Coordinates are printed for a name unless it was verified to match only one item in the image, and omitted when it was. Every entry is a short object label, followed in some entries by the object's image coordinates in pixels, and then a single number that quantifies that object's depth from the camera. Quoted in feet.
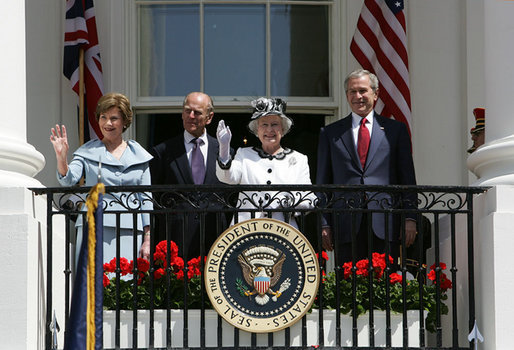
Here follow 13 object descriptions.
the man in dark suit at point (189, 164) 67.05
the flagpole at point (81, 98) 79.20
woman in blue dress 64.80
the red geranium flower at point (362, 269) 62.59
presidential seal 60.64
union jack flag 80.33
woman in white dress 65.10
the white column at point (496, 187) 59.52
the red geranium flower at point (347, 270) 62.75
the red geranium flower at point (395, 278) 62.64
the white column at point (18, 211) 58.85
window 83.41
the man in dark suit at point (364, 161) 64.90
